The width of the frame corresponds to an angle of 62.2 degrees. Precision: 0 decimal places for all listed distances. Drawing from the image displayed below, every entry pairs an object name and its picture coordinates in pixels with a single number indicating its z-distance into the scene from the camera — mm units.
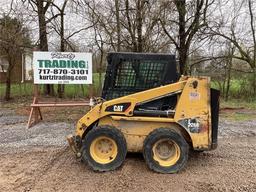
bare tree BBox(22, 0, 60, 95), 8699
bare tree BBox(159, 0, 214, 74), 9258
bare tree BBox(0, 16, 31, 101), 8300
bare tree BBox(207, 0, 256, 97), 9715
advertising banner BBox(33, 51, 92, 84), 5334
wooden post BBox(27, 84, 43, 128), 5434
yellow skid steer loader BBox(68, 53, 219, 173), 3045
